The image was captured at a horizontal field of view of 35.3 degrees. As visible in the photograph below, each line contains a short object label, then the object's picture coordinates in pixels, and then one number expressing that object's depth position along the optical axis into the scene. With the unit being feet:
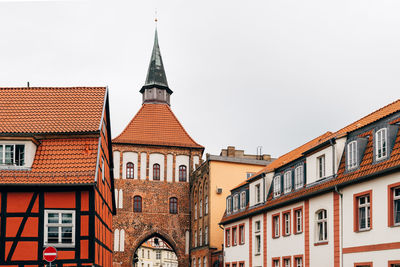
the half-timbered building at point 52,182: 74.84
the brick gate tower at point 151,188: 183.42
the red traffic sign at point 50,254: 62.90
